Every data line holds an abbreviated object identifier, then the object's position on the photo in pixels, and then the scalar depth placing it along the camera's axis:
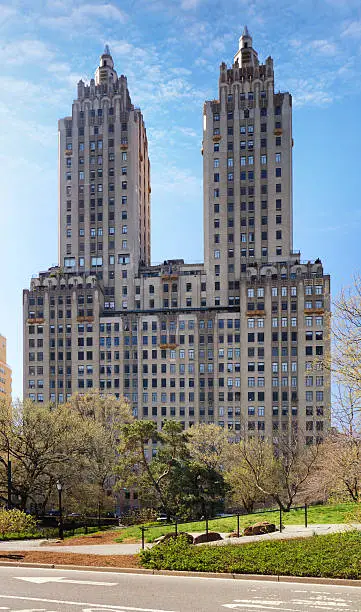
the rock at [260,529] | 28.38
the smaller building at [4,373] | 137.25
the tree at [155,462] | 48.88
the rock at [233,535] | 27.56
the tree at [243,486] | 52.56
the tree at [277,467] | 51.75
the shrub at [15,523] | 33.59
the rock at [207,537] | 25.76
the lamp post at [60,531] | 34.52
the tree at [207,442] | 66.84
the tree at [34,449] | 45.47
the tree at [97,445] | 47.44
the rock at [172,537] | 25.33
